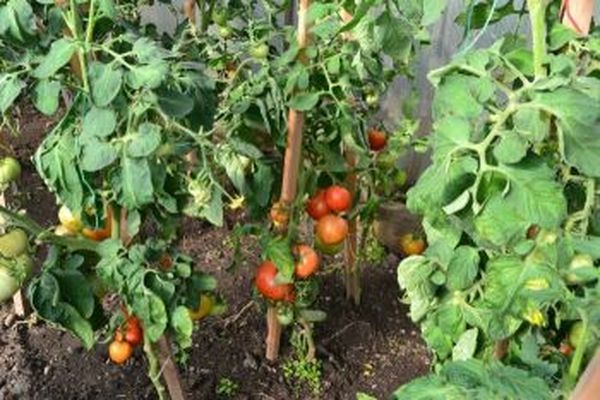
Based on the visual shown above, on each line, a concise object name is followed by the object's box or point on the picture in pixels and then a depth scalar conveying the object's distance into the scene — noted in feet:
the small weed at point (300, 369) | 7.02
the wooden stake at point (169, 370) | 5.90
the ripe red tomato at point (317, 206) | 5.94
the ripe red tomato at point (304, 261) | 5.95
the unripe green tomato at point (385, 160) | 6.28
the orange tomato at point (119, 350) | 5.64
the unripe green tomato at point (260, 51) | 5.80
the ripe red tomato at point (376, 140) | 6.52
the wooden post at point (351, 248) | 6.31
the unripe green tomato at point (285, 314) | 6.49
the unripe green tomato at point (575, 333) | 3.88
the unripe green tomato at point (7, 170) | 5.89
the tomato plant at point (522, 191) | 3.26
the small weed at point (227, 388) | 6.93
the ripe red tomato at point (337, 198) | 5.79
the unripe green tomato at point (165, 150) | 4.58
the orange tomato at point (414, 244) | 7.10
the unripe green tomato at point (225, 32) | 6.96
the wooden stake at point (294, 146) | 5.25
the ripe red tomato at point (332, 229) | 5.84
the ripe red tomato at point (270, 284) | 5.99
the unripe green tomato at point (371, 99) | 6.19
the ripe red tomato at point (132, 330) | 5.69
